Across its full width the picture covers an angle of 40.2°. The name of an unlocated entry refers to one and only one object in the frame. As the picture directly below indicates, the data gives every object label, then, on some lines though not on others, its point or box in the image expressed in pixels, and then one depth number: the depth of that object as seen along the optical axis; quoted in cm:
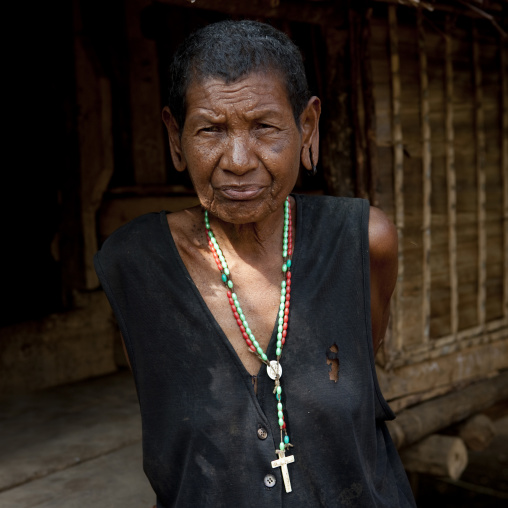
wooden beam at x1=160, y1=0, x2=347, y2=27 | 269
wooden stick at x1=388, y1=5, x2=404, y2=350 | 339
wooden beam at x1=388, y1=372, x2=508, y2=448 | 378
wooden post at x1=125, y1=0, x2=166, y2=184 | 455
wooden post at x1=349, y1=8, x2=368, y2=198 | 327
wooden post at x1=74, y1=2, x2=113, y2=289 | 417
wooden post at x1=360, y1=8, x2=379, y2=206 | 330
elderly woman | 176
